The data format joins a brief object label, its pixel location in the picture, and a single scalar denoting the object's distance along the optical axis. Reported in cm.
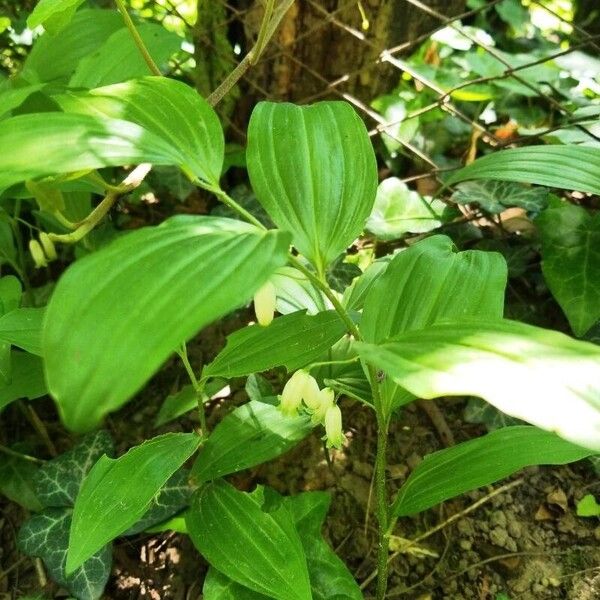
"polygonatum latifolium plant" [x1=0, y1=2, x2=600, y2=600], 22
